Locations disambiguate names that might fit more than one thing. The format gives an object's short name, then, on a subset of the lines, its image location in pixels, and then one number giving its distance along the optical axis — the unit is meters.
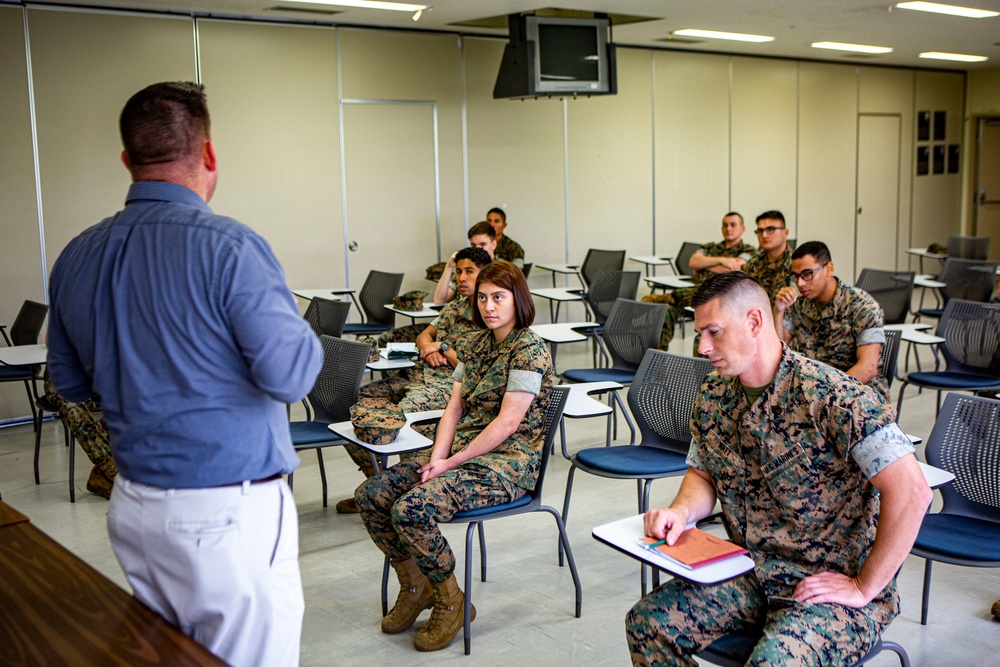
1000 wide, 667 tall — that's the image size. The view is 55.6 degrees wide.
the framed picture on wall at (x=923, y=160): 13.96
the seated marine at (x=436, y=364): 4.69
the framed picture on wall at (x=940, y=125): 14.13
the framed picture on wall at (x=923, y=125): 13.89
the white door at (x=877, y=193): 13.28
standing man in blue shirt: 1.66
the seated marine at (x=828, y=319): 4.60
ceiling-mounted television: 8.33
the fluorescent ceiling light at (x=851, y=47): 11.13
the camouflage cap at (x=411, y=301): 6.51
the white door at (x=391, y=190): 8.90
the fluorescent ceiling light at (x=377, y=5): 7.57
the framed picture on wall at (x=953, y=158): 14.38
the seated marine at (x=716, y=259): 7.95
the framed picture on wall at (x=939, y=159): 14.20
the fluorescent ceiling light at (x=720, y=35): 9.80
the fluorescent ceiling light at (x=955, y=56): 12.30
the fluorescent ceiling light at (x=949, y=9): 8.63
